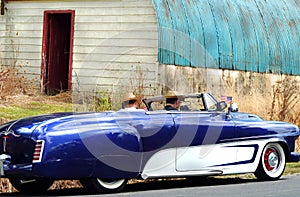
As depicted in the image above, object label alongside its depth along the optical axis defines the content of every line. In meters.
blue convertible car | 10.48
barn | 21.66
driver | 12.50
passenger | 12.21
